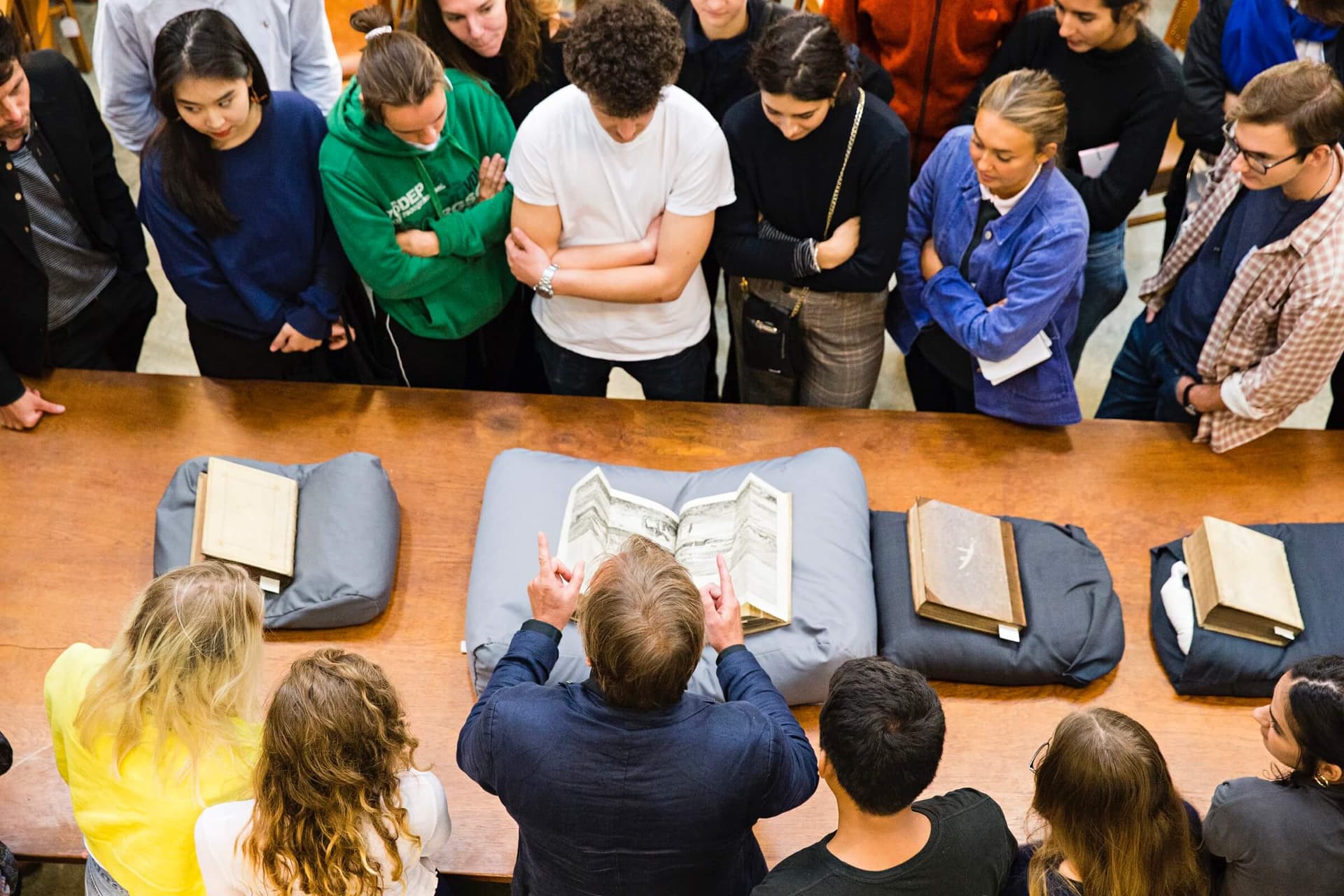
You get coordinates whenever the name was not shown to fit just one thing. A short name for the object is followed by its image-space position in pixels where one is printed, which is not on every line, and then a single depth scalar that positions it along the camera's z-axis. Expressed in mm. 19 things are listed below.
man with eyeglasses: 2543
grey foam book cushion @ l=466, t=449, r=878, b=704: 2381
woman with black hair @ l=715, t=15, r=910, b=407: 2537
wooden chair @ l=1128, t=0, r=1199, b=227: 4273
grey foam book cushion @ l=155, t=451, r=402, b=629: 2545
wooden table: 2426
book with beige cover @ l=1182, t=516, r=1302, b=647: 2490
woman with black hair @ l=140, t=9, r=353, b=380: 2566
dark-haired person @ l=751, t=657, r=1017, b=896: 1838
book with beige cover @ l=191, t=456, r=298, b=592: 2531
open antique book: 2436
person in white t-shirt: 2438
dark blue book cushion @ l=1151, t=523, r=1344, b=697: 2479
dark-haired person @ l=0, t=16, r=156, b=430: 2766
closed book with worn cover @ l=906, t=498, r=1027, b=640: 2479
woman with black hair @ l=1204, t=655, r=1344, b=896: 1943
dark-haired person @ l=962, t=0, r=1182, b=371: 2926
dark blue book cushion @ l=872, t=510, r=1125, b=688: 2475
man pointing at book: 1810
